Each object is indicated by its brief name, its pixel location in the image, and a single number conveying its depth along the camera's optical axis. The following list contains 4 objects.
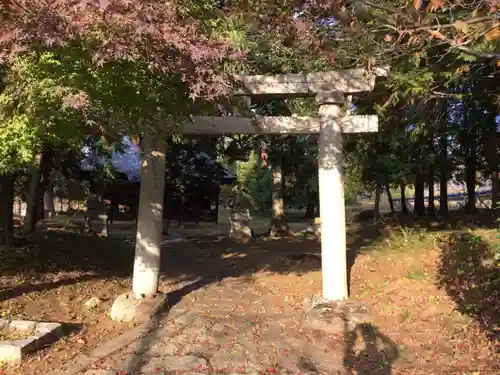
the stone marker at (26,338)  5.04
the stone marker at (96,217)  16.89
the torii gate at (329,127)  6.77
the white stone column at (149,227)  6.94
